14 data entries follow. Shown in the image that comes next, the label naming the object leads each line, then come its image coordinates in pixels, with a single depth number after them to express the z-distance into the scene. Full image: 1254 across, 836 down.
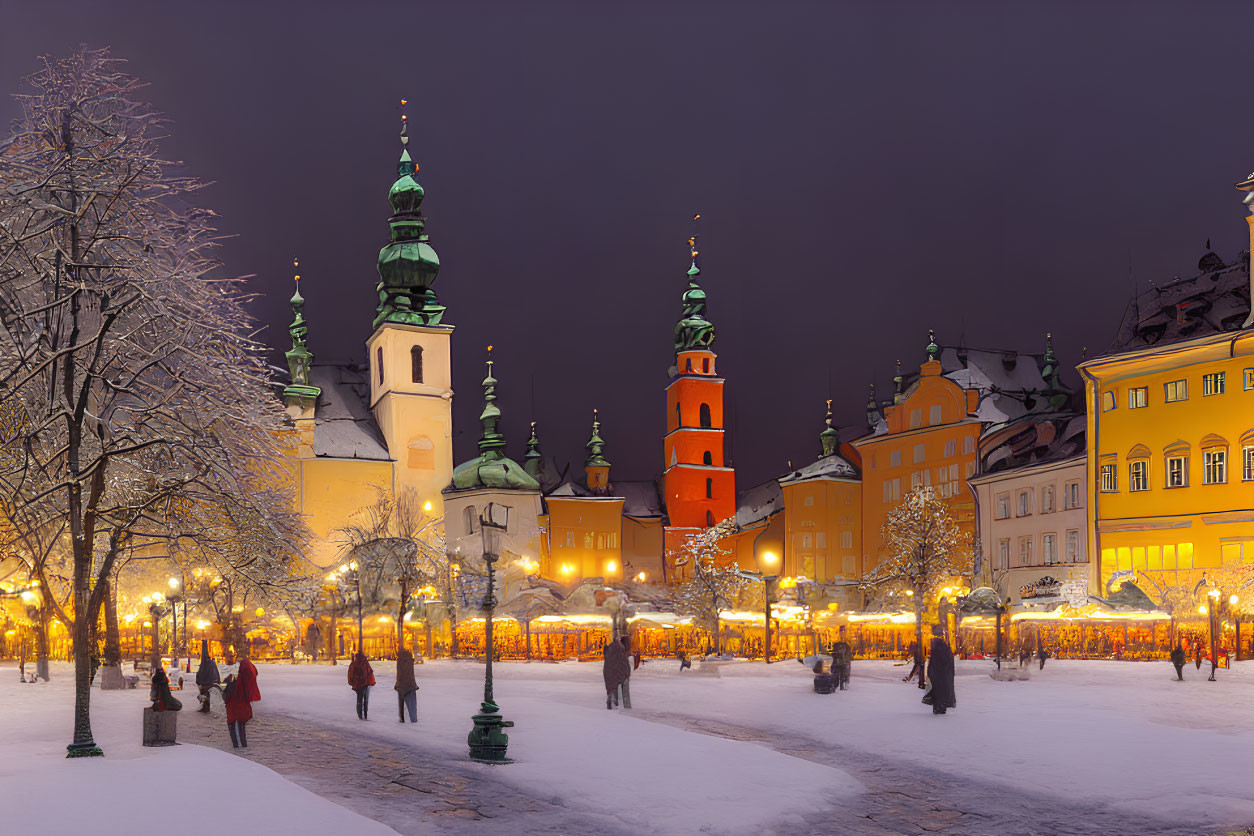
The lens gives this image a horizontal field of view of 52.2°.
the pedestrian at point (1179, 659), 35.53
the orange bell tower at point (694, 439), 106.56
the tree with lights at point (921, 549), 59.94
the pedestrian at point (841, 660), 34.16
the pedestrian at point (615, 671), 28.70
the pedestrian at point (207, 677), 29.42
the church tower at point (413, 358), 90.44
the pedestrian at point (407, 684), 25.34
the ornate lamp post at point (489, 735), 19.27
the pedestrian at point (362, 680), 26.03
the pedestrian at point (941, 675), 26.34
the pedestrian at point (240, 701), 20.69
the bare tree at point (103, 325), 18.06
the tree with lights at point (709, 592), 60.41
